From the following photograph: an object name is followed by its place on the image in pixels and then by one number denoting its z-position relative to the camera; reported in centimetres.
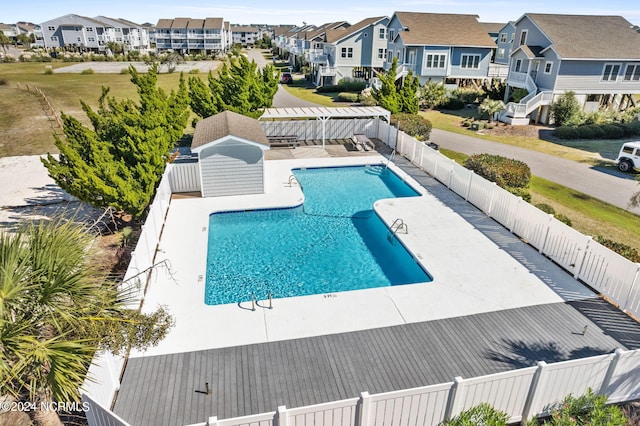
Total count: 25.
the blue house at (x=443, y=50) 4503
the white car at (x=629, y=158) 2331
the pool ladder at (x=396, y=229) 1647
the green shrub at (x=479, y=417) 755
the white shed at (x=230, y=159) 1895
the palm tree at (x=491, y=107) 3566
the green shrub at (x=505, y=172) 1911
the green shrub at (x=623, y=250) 1252
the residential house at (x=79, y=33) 11089
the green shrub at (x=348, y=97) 4628
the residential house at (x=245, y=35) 17025
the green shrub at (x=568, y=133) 3148
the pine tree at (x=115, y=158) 1478
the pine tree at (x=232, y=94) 2831
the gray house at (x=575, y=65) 3541
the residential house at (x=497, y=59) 4847
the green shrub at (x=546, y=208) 1632
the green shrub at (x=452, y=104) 4246
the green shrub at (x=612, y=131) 3167
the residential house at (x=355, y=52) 5556
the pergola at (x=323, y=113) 2733
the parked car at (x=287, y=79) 6166
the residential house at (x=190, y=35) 11781
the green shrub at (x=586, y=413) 766
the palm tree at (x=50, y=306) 551
